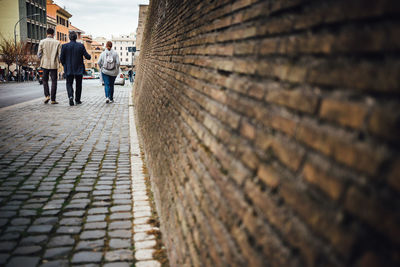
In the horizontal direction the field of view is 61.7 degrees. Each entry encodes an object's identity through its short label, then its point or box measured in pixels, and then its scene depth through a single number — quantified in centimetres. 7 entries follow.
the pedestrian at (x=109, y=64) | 1316
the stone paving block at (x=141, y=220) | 346
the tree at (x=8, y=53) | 4993
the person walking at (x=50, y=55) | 1173
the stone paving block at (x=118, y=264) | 269
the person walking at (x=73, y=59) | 1177
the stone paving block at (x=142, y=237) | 311
